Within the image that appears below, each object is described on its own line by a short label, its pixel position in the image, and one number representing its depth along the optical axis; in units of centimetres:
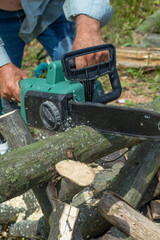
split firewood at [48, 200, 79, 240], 102
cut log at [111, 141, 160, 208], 119
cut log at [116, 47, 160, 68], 245
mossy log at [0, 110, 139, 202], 99
